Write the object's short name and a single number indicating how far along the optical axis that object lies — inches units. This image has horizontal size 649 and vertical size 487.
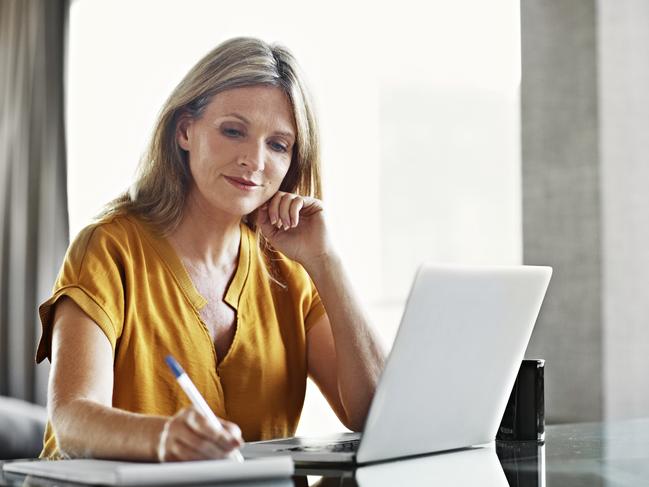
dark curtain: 170.6
